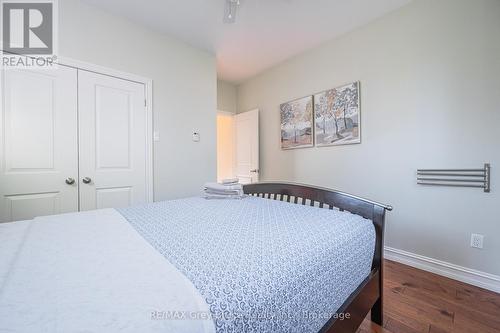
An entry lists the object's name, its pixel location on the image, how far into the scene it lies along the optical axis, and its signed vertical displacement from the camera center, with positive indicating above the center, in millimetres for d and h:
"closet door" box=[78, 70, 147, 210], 2100 +253
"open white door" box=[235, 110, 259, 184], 3738 +344
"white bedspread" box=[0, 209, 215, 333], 400 -293
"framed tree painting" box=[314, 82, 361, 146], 2498 +607
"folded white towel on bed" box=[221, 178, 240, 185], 1888 -154
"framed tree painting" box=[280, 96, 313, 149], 2988 +613
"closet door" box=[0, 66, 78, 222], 1766 +197
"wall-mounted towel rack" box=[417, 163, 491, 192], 1726 -115
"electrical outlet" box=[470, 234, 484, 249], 1760 -639
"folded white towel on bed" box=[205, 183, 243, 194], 1806 -197
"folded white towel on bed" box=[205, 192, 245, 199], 1803 -265
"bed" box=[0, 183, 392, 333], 438 -297
